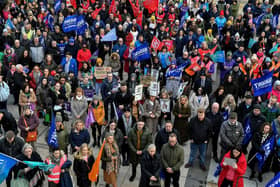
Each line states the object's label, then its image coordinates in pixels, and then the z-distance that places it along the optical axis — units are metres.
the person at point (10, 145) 15.78
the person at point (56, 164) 14.55
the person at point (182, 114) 18.87
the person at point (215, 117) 18.25
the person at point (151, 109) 19.14
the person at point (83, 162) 14.86
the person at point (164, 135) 16.41
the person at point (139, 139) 16.47
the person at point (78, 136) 16.62
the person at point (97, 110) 19.06
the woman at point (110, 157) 15.61
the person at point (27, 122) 17.81
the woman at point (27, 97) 20.39
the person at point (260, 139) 16.67
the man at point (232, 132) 17.11
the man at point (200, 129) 17.33
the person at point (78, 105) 19.44
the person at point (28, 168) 14.67
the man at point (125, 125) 17.70
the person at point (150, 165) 14.95
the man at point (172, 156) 15.34
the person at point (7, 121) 18.08
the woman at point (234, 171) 15.01
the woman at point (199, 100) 19.94
